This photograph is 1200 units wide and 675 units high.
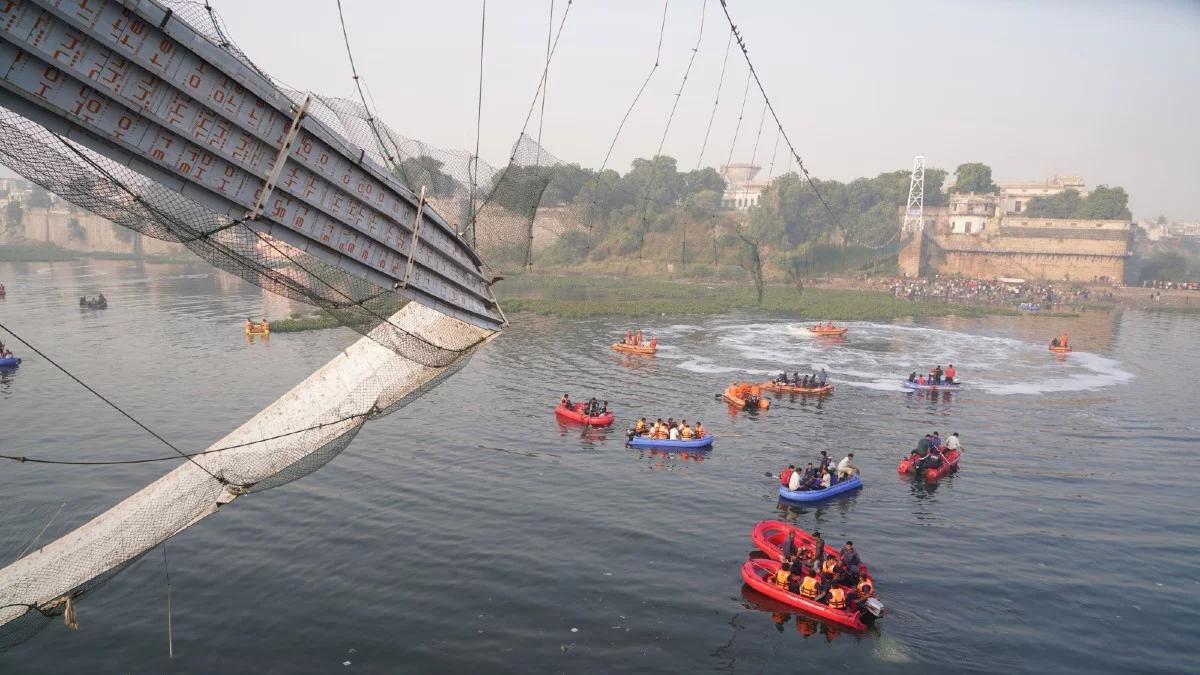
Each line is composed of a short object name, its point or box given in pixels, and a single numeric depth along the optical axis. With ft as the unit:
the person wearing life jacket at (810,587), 71.97
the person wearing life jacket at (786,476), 102.09
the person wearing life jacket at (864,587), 70.64
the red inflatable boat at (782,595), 69.36
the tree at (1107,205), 450.71
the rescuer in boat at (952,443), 116.57
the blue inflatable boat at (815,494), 100.12
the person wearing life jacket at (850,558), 73.36
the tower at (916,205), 437.42
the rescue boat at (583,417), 130.82
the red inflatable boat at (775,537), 81.10
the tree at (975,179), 543.39
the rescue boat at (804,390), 159.74
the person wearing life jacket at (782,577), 73.67
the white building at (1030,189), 546.26
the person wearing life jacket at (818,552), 74.54
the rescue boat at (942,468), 109.19
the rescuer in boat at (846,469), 105.19
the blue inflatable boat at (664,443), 119.44
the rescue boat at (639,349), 200.85
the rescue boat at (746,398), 148.05
